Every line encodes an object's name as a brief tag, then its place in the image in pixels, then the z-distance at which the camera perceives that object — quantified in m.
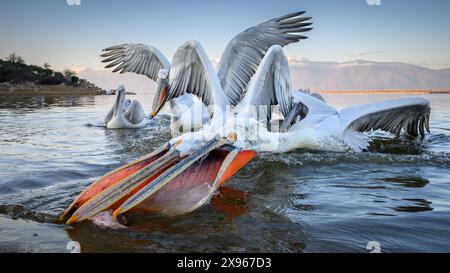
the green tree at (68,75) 51.82
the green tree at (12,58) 51.46
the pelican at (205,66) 5.37
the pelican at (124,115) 8.96
